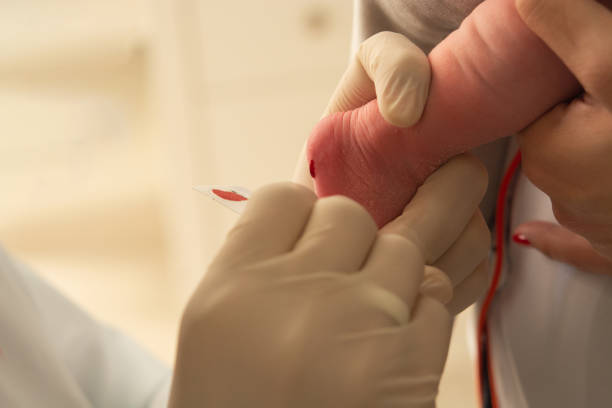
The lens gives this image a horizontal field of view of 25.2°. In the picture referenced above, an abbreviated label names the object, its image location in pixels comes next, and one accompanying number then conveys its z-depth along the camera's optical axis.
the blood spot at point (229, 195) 0.52
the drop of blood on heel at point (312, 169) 0.52
